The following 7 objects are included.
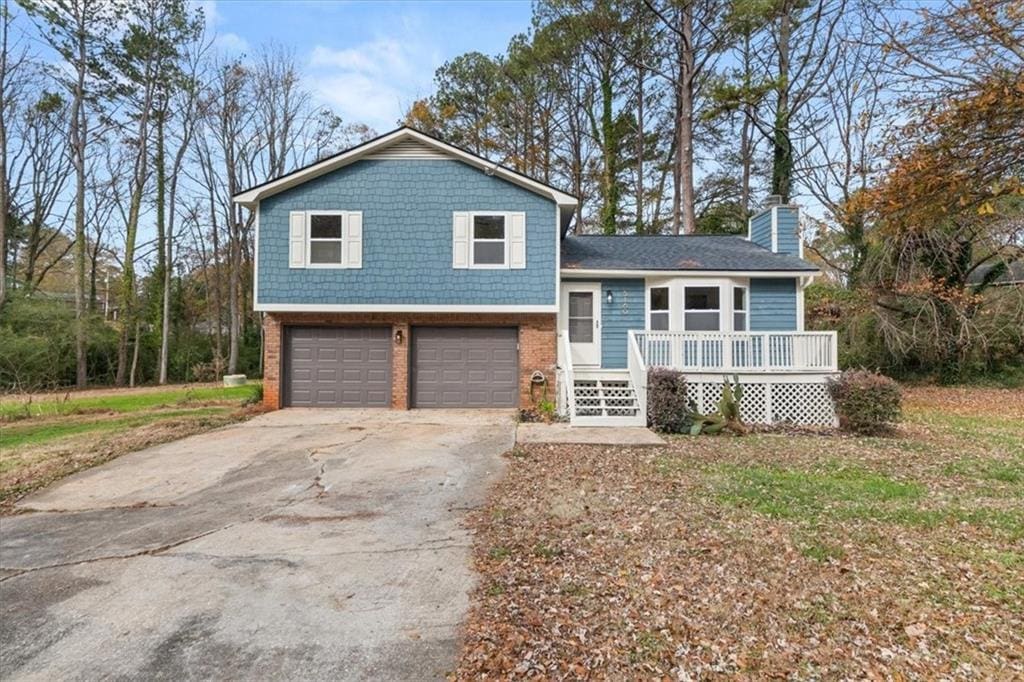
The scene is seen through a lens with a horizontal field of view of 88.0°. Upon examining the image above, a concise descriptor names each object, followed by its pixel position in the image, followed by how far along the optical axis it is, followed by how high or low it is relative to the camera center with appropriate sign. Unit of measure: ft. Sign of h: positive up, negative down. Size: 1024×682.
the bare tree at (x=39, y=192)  75.31 +24.41
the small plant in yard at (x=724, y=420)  29.81 -3.87
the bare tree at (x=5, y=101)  64.34 +32.21
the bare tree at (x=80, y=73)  63.21 +35.78
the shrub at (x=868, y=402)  29.48 -2.82
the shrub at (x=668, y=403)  30.35 -2.92
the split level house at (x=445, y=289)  38.60 +4.72
